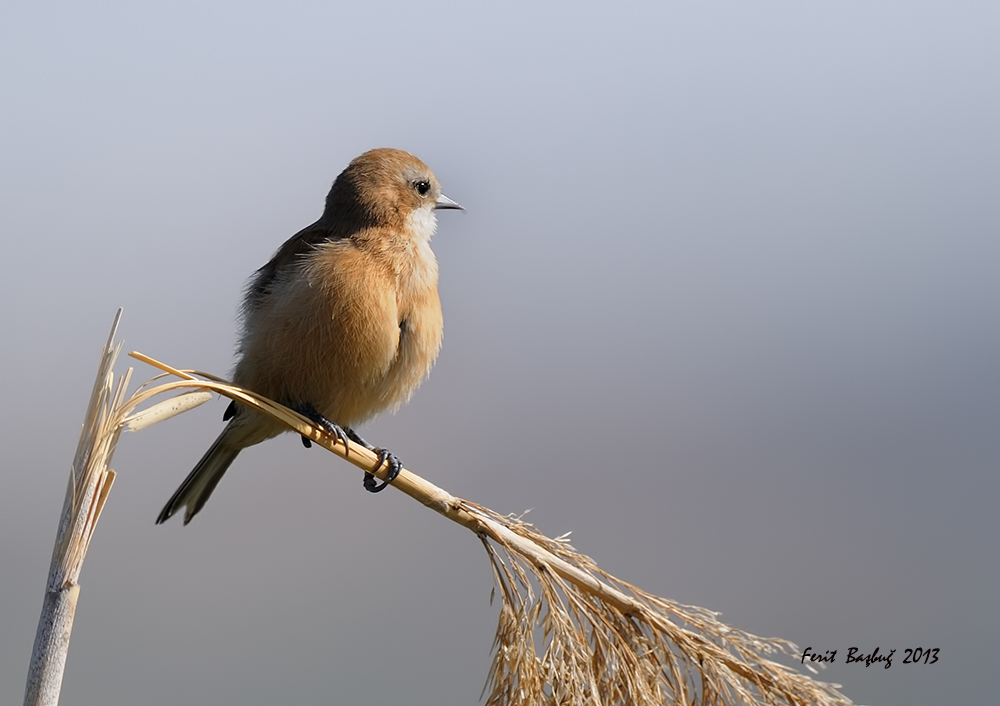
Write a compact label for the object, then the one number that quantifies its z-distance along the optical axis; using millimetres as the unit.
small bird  6621
